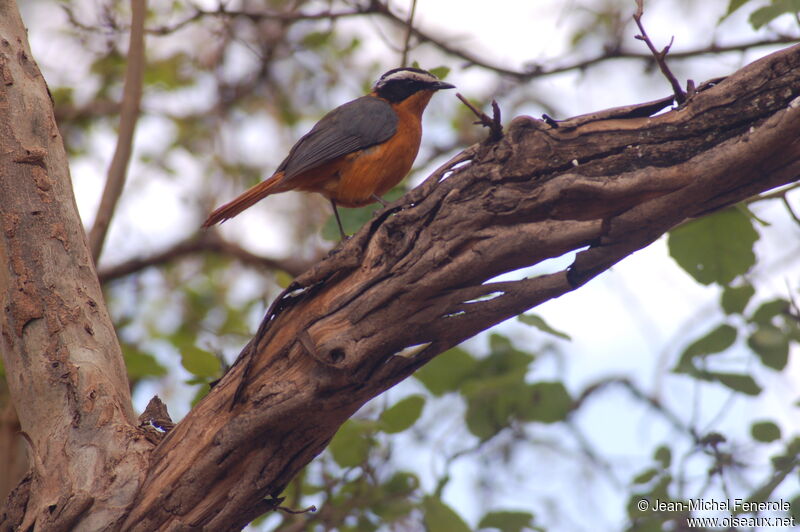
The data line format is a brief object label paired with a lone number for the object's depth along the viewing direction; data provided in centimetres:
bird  984
